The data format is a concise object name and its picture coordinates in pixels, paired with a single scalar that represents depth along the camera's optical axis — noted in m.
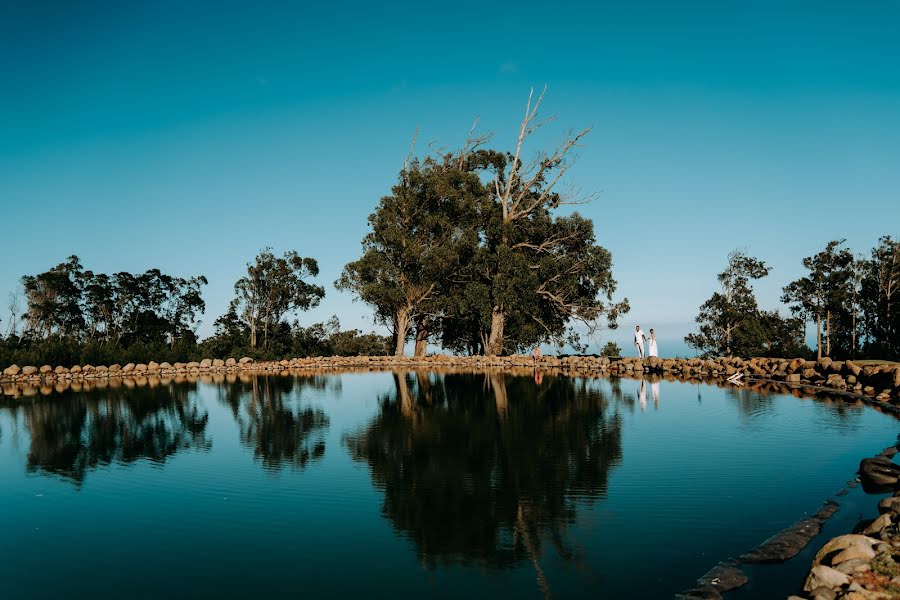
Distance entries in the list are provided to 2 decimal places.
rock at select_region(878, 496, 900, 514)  6.61
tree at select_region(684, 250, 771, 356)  36.34
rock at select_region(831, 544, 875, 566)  5.22
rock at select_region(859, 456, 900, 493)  8.59
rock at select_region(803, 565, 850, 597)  4.86
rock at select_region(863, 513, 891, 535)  6.07
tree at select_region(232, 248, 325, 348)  43.47
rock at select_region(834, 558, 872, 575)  5.02
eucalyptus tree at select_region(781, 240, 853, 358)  35.78
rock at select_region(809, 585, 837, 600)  4.72
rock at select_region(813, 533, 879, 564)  5.41
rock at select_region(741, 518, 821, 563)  6.12
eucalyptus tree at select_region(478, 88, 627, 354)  33.85
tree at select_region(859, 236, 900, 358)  32.72
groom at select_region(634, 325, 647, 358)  30.38
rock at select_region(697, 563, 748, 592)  5.52
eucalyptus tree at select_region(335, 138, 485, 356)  36.34
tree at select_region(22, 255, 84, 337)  46.72
